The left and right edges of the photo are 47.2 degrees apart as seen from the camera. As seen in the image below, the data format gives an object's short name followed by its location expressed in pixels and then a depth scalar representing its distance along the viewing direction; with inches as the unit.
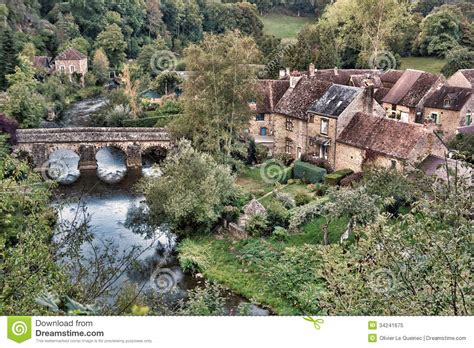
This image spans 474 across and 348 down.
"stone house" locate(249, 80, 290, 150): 1654.8
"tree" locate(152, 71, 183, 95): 2268.7
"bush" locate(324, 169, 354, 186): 1353.3
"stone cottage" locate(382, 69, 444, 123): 1788.9
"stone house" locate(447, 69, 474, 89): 1854.1
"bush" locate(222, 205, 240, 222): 1173.1
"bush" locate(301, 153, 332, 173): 1464.1
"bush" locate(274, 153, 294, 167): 1578.4
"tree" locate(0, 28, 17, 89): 2128.4
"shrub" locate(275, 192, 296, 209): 1224.2
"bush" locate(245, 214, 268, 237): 1109.1
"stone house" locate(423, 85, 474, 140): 1652.3
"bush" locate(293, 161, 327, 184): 1408.7
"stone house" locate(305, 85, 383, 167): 1448.1
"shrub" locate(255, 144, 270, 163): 1592.0
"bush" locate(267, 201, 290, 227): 1137.4
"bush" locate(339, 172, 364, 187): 1316.4
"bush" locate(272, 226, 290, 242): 1093.1
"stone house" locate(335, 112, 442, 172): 1273.4
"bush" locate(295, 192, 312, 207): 1245.7
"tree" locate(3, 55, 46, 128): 1756.9
